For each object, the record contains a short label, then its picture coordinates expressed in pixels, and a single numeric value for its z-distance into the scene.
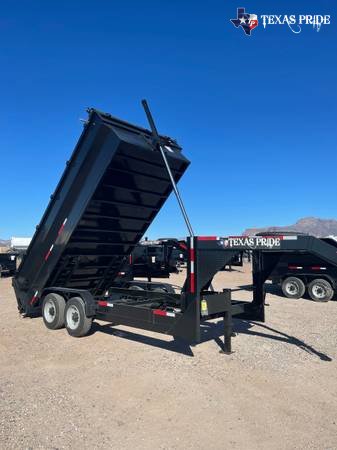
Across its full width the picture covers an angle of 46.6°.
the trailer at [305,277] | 12.95
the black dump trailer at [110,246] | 5.86
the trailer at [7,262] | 22.97
